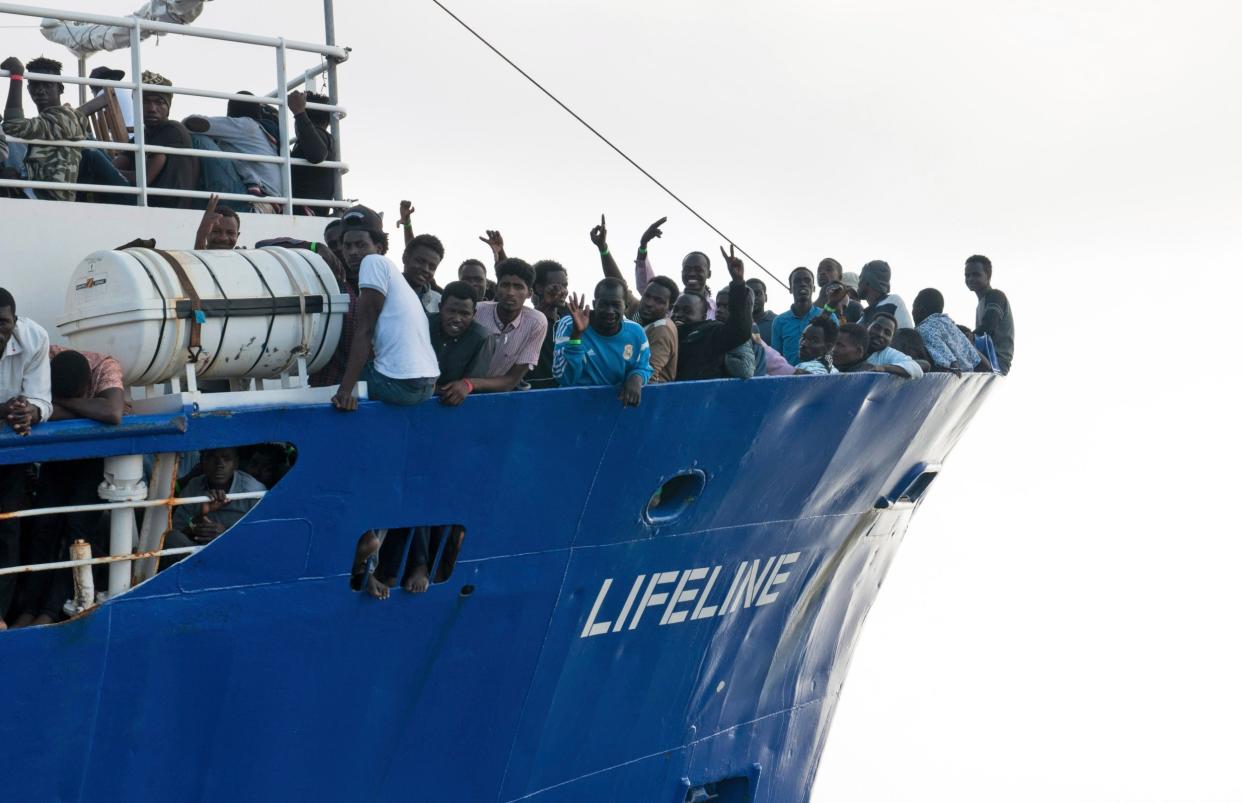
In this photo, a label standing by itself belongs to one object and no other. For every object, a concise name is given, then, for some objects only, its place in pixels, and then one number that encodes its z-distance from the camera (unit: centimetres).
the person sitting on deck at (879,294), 2417
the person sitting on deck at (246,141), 2073
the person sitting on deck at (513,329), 1684
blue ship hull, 1496
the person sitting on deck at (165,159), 1978
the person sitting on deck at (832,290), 2397
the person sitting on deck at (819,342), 2100
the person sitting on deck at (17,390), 1384
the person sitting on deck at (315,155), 2070
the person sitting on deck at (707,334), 1900
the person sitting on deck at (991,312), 2567
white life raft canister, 1488
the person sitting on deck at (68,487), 1444
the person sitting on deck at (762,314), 2311
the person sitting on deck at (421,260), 1661
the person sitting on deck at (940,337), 2377
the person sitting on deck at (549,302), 1864
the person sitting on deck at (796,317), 2391
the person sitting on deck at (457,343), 1627
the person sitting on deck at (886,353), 2173
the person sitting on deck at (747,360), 1912
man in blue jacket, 1702
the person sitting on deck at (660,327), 1878
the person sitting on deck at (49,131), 1798
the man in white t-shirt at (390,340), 1530
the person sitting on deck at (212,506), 1532
